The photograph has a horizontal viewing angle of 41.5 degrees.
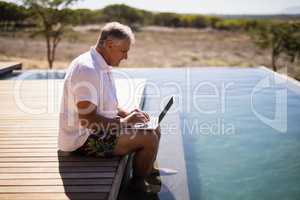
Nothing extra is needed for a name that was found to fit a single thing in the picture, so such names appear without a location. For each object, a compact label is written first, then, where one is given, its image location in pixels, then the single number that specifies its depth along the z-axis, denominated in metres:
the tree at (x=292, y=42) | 13.93
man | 2.46
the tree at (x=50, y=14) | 12.27
